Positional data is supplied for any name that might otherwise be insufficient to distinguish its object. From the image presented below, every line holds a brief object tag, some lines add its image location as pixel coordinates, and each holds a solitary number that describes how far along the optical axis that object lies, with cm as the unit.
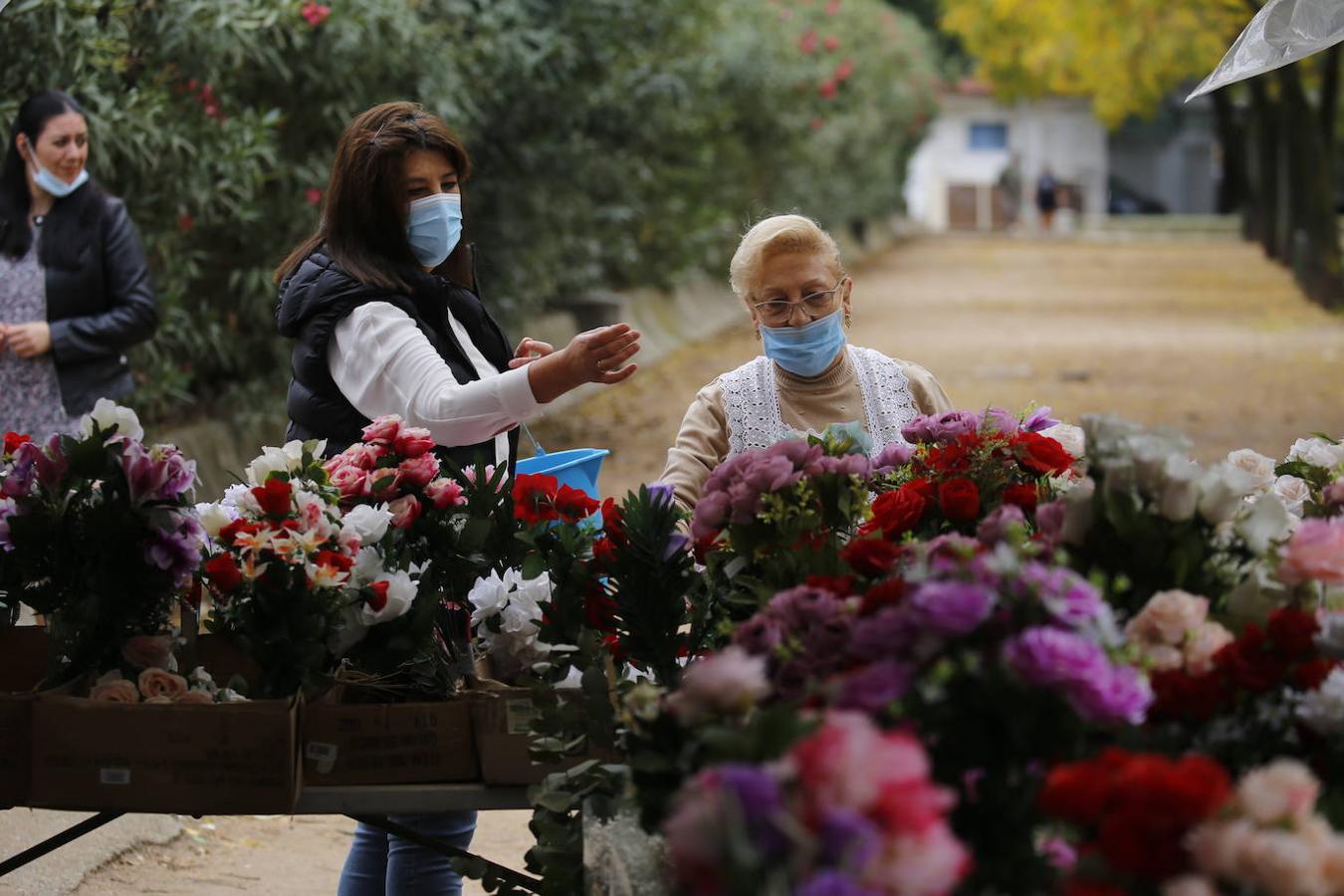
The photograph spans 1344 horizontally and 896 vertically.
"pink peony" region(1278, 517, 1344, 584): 489
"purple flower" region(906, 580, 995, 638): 404
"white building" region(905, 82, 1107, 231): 12712
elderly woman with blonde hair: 830
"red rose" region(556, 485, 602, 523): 700
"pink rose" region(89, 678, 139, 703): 626
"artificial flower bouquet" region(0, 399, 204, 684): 633
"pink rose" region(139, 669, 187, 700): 629
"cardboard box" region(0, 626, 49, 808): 619
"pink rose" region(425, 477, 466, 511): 685
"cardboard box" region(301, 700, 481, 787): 626
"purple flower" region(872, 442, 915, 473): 685
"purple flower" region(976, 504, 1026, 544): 521
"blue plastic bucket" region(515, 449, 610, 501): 779
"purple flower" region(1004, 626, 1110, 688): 398
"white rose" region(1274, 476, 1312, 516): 683
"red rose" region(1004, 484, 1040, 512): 616
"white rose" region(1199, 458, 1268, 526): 502
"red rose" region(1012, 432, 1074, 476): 663
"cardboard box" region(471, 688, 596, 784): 623
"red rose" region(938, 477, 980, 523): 616
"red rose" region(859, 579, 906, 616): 450
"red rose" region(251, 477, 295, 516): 639
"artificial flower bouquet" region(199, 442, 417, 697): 632
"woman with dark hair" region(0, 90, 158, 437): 1242
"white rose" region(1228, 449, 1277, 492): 671
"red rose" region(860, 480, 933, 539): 598
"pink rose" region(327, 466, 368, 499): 664
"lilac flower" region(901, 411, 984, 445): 689
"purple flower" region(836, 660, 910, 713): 401
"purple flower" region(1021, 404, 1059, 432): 741
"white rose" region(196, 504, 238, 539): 642
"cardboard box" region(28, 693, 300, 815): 602
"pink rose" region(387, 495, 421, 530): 674
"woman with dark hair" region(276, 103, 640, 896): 753
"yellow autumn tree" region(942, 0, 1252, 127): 5497
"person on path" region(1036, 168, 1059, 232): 10394
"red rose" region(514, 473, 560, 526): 702
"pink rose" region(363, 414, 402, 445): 689
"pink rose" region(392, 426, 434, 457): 686
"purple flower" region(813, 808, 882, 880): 329
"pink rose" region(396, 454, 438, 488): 679
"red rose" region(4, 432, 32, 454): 671
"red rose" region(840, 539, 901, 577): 523
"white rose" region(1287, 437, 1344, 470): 680
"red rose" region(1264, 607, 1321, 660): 462
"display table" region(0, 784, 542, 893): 622
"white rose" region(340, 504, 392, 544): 651
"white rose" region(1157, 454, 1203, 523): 493
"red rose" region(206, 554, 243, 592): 634
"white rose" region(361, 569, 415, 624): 652
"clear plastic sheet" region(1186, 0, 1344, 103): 988
